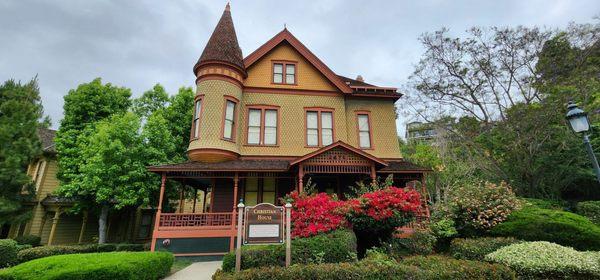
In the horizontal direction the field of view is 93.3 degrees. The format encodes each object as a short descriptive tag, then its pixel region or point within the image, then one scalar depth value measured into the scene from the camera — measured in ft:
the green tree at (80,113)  60.95
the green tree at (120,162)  52.26
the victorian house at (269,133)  42.34
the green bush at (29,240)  56.39
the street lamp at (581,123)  22.91
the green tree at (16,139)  48.44
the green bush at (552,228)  29.17
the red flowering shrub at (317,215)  30.37
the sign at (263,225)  24.33
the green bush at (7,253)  40.68
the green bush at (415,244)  34.30
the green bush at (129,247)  50.06
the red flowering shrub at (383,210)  32.12
